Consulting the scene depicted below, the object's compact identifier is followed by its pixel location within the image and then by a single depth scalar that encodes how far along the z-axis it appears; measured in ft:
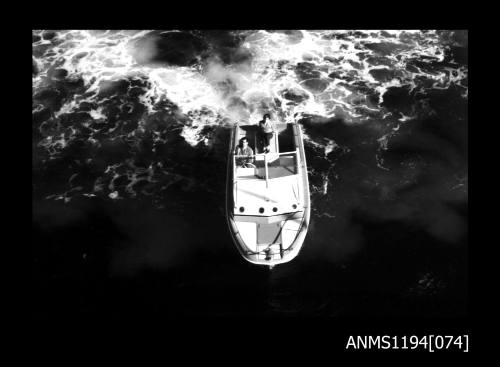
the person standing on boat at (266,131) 123.65
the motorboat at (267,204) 110.93
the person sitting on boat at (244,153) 121.39
